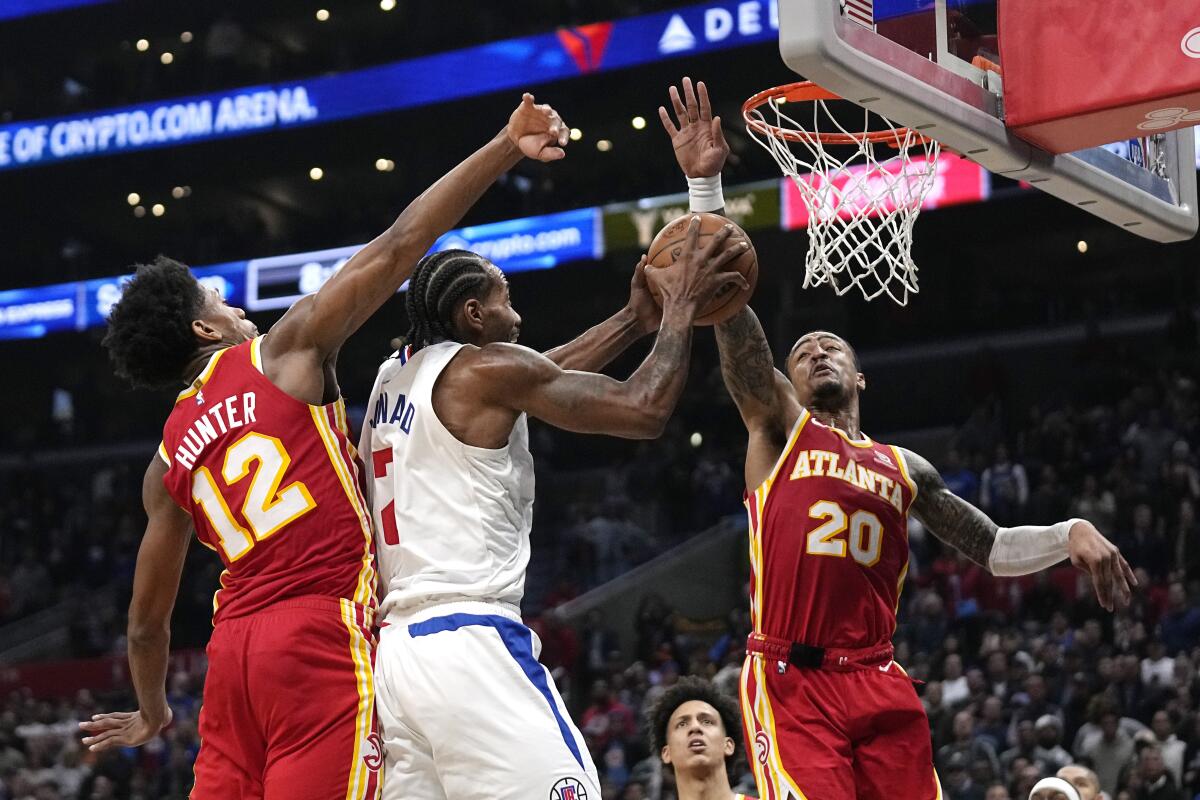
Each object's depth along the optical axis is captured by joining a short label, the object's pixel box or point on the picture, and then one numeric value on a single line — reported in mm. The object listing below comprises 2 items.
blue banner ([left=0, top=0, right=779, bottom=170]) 17547
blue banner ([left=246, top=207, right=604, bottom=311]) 18125
